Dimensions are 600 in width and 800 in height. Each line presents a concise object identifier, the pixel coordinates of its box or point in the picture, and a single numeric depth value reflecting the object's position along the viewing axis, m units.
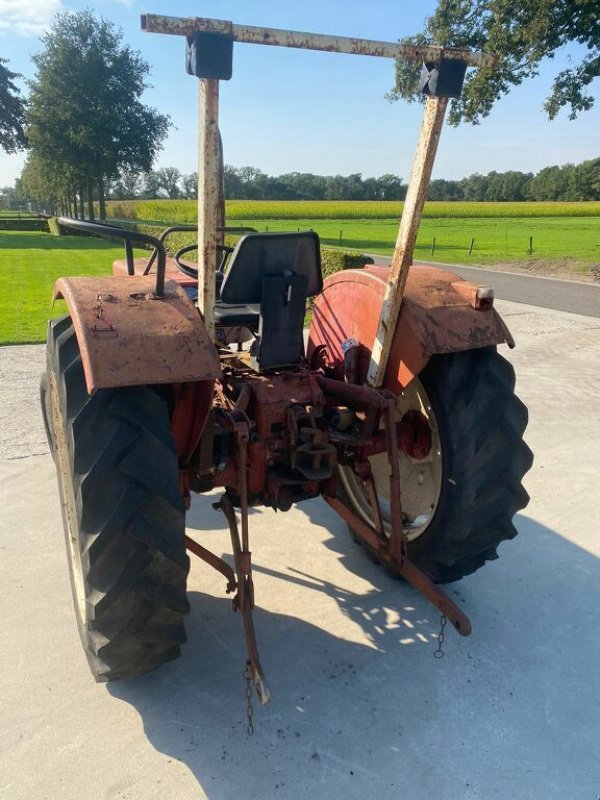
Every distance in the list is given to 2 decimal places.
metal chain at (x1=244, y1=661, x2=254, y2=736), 2.19
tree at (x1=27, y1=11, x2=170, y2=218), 35.75
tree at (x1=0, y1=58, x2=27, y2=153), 39.50
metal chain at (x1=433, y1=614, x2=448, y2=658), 2.63
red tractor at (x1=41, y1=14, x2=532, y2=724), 2.04
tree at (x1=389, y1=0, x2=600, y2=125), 12.98
